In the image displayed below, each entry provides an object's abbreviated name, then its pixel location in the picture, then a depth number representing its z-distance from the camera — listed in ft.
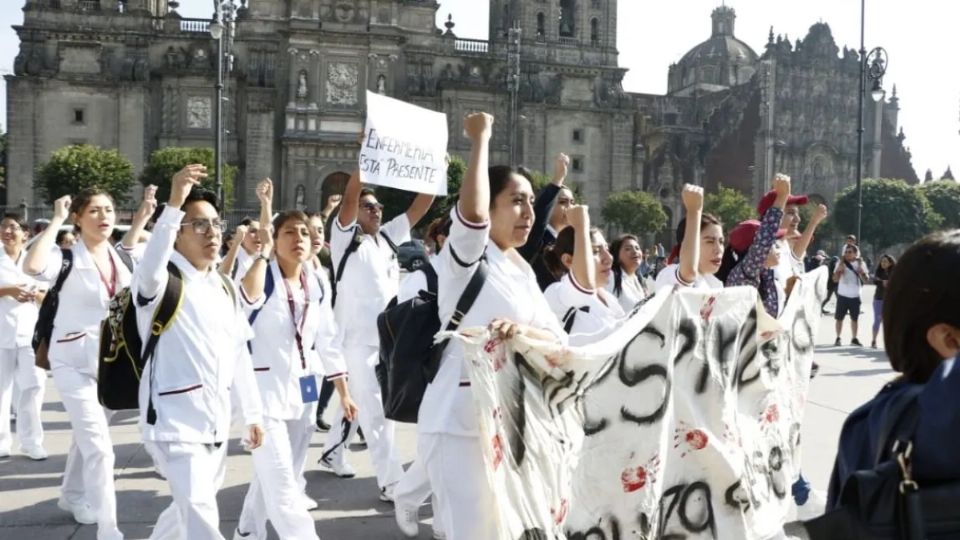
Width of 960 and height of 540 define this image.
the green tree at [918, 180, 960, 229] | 216.33
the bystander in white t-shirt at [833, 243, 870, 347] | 57.67
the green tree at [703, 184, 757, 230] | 200.75
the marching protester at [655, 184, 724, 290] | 17.89
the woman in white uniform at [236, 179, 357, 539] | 16.39
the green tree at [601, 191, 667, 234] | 185.98
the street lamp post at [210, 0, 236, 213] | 84.53
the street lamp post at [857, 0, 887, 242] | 82.28
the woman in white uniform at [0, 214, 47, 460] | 26.63
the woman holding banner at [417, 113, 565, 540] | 12.36
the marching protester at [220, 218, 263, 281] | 21.67
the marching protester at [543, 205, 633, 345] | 16.96
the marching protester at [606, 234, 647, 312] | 25.13
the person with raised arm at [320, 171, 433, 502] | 22.39
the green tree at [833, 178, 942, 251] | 198.08
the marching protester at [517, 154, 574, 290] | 16.80
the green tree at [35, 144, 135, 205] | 158.81
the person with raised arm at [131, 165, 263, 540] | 14.03
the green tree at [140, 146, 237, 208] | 159.12
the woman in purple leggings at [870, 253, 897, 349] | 54.09
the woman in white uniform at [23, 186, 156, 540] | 18.35
